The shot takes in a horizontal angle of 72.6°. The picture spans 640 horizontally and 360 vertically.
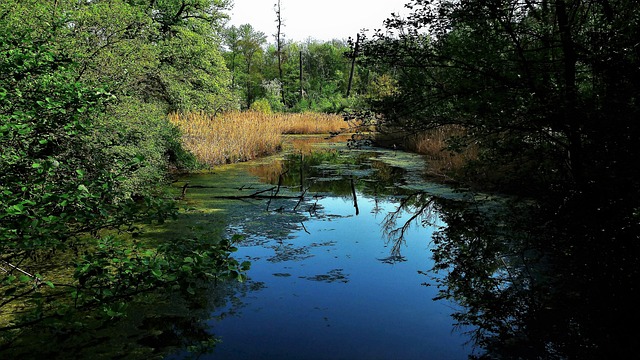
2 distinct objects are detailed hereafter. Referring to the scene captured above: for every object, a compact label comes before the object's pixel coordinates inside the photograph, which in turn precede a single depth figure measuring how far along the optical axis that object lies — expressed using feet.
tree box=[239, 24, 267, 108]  120.65
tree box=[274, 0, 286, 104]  118.74
